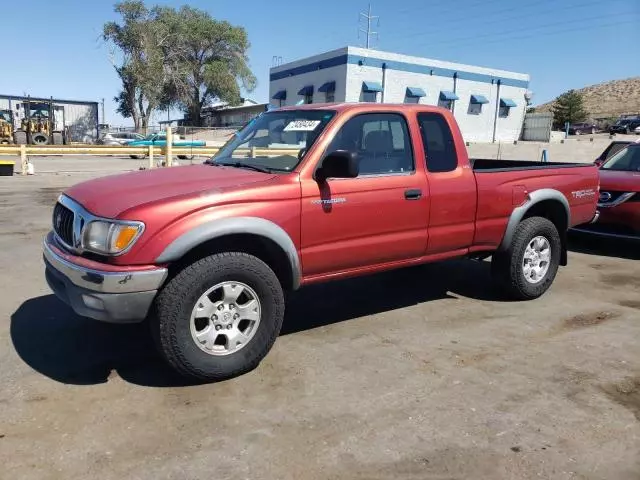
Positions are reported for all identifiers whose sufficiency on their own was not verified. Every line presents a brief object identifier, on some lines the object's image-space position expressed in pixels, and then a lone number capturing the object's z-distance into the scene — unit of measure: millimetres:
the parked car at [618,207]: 7512
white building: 36656
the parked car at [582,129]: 58281
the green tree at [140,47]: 49312
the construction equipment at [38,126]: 34406
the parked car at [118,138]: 39684
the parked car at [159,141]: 33406
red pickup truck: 3373
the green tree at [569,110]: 65062
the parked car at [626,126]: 50794
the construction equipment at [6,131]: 34562
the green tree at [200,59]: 51281
